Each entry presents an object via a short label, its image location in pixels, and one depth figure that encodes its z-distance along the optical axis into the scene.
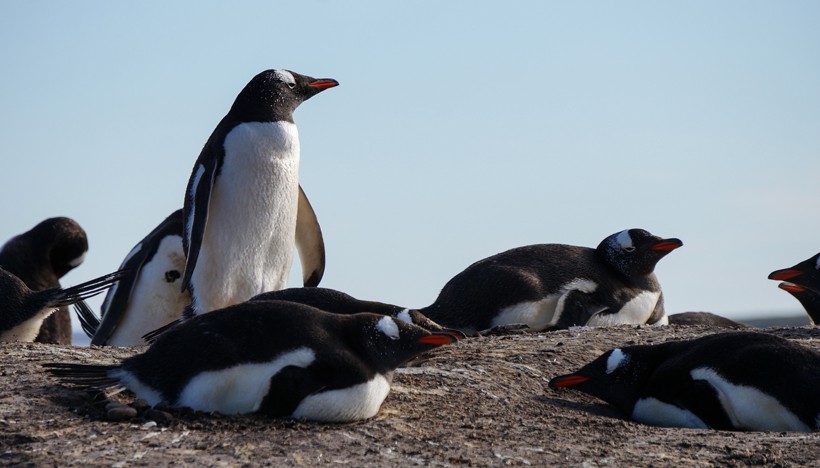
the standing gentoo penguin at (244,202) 15.08
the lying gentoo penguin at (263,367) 7.98
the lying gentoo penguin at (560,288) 14.47
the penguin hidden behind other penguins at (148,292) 17.12
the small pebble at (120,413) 7.76
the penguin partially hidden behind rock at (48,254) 17.59
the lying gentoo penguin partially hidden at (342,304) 10.88
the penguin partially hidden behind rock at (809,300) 16.93
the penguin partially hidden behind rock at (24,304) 12.87
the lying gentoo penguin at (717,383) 9.29
